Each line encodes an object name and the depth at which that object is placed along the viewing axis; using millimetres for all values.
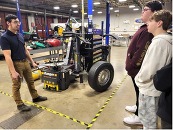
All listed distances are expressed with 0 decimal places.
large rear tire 3061
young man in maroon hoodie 1656
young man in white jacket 1203
